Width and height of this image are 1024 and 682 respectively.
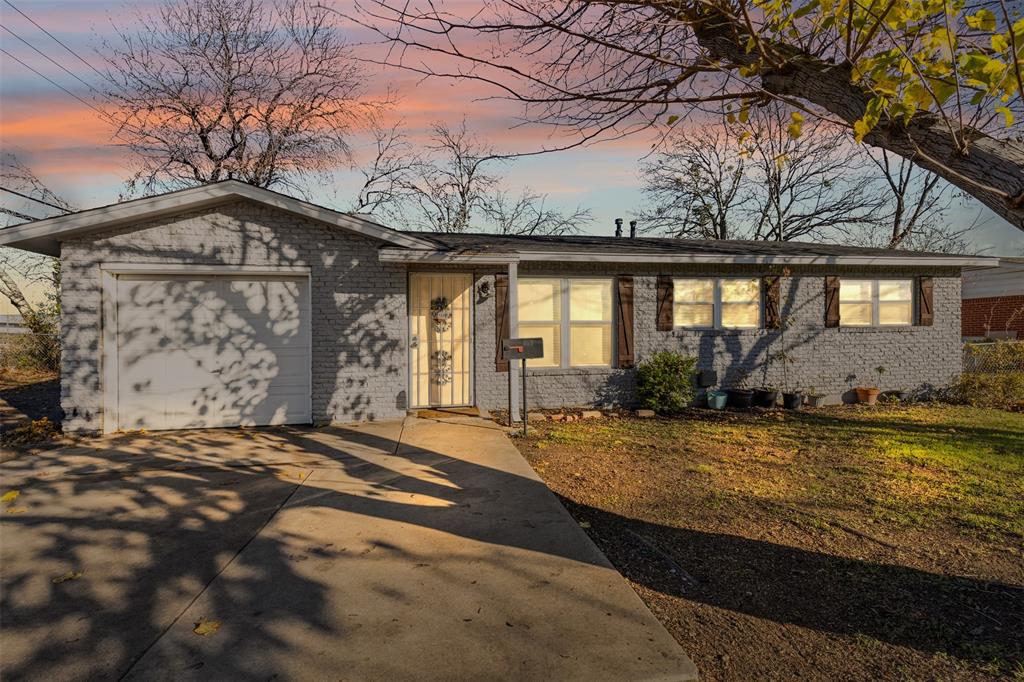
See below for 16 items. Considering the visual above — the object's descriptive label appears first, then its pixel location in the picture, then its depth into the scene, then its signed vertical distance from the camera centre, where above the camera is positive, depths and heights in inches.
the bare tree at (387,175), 855.7 +277.1
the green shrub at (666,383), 381.1 -29.3
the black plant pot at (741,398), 402.6 -42.7
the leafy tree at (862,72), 104.5 +67.0
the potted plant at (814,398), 421.4 -44.1
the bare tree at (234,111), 708.0 +325.5
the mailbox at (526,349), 300.4 -3.7
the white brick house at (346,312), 295.1 +20.0
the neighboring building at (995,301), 692.1 +61.5
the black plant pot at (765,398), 405.7 -42.6
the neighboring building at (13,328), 634.2 +16.9
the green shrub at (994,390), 430.0 -38.1
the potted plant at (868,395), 422.6 -41.6
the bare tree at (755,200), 897.5 +256.5
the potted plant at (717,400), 402.0 -43.7
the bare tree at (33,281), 597.3 +74.5
